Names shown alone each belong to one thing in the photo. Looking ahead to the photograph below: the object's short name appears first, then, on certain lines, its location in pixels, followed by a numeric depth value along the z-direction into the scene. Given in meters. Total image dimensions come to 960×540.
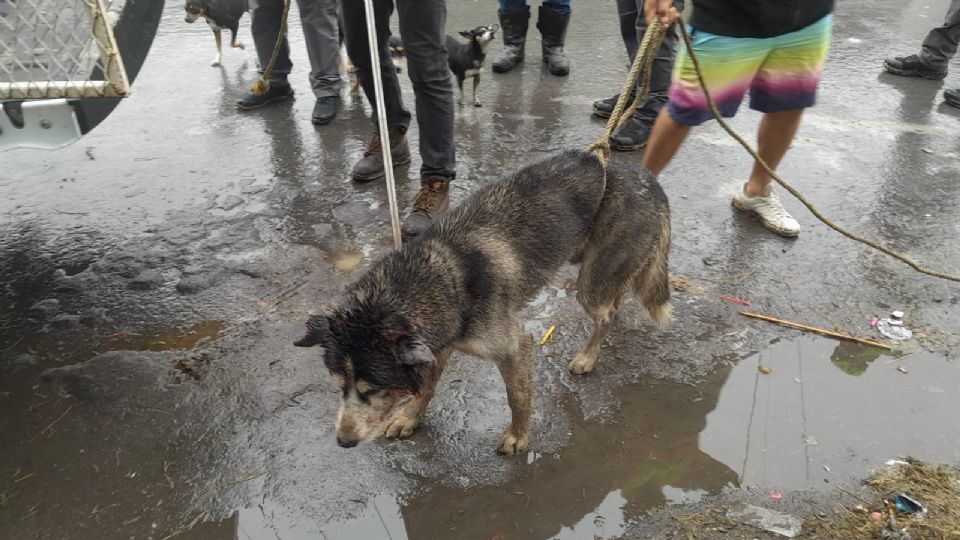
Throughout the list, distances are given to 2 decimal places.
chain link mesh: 2.67
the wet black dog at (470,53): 5.66
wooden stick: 3.14
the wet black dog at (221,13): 6.13
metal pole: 3.36
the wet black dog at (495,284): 2.05
